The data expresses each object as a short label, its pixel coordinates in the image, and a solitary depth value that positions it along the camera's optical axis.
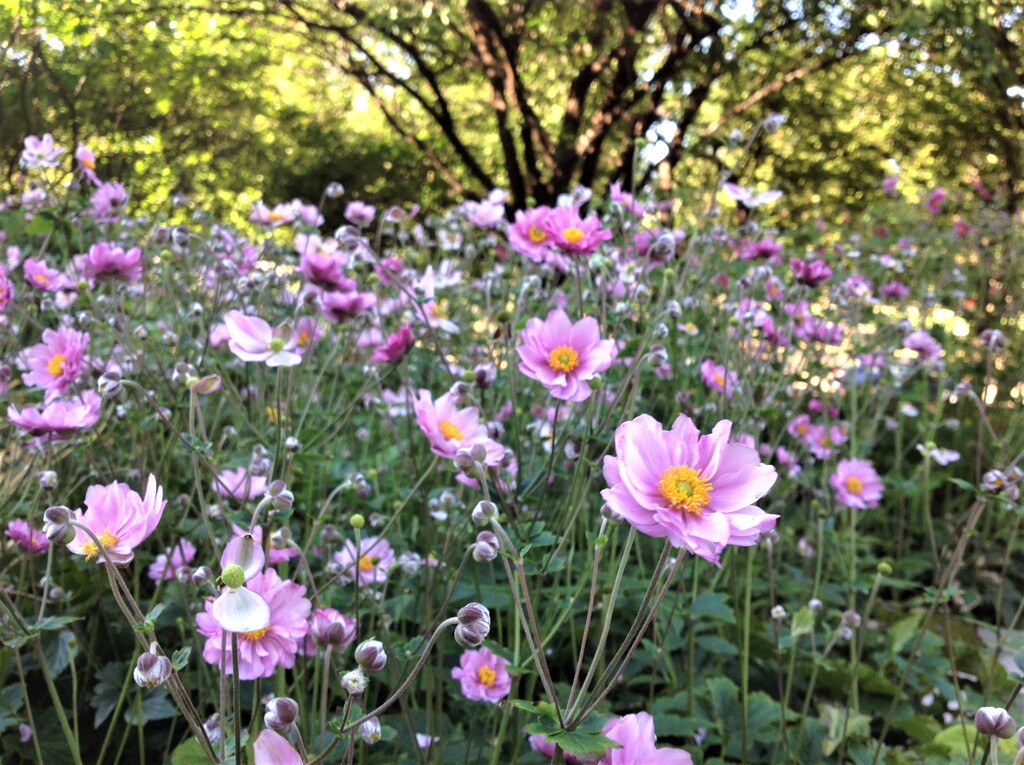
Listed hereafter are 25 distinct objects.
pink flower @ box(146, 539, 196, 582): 0.59
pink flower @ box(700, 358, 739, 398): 0.76
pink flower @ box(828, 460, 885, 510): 0.90
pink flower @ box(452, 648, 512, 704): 0.58
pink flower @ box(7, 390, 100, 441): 0.56
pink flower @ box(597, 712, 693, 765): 0.39
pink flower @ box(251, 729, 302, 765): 0.37
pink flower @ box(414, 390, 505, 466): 0.52
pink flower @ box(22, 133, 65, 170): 0.94
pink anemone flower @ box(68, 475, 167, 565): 0.40
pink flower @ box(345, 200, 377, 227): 0.92
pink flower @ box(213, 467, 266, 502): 0.55
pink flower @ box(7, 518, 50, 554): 0.57
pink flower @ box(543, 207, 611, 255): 0.63
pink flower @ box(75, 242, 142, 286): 0.67
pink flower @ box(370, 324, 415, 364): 0.65
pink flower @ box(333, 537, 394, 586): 0.59
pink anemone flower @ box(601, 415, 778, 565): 0.36
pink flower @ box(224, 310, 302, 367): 0.52
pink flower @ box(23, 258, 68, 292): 0.77
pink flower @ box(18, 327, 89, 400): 0.63
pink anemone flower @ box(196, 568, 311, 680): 0.42
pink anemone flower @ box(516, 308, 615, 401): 0.54
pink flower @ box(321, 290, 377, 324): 0.65
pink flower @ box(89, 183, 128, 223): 0.89
